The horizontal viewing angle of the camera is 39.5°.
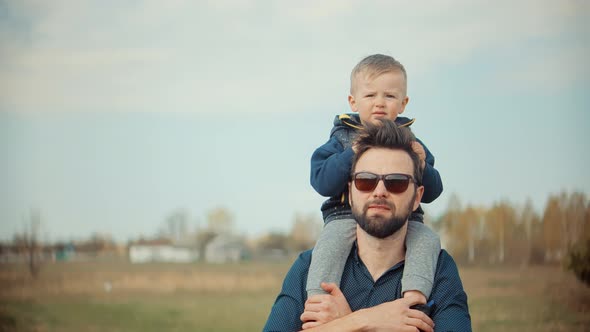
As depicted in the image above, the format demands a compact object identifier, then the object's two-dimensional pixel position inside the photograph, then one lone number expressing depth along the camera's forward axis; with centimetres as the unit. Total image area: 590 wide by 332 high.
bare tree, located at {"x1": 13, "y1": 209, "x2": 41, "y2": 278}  2991
